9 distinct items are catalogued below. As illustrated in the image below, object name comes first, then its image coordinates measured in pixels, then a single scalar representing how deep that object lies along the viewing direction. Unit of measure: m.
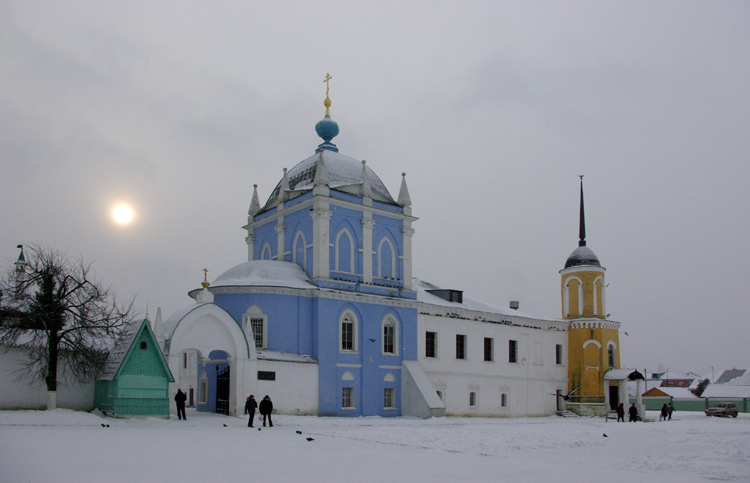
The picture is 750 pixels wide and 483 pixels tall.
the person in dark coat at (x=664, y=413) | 35.53
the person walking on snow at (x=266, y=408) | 20.95
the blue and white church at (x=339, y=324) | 26.44
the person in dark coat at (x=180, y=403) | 22.34
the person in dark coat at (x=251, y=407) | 20.86
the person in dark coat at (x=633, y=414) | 31.78
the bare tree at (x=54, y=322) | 21.91
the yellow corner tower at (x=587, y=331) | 40.47
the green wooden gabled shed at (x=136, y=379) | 21.94
